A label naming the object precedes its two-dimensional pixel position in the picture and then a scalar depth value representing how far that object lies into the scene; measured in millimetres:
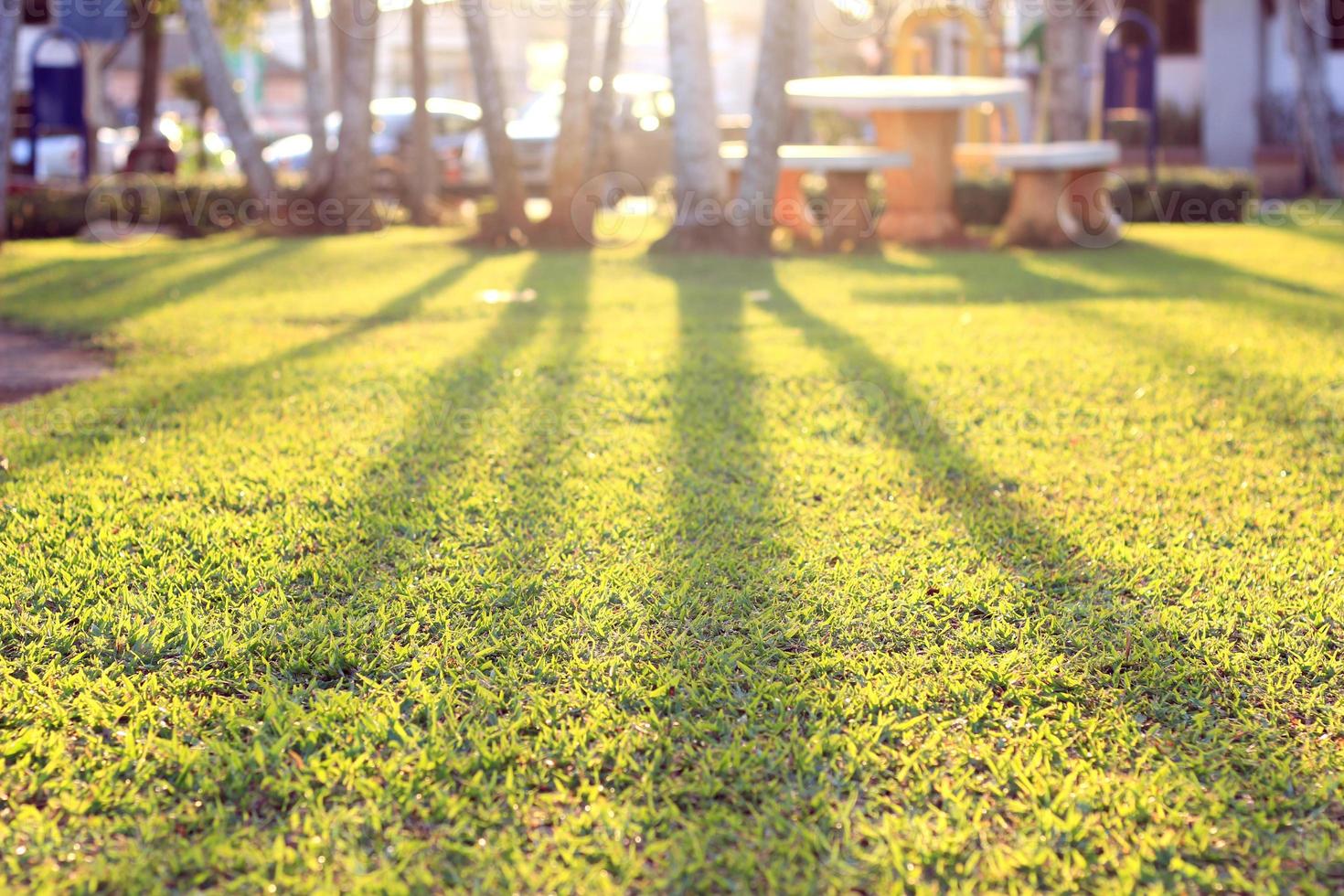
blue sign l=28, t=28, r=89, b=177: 15281
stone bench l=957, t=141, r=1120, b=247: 11344
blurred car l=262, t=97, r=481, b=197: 19672
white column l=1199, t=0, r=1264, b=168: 22828
